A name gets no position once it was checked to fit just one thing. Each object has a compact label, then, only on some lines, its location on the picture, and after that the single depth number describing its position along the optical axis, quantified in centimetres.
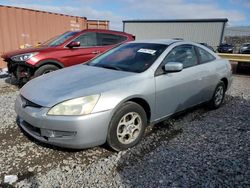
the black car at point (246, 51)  1100
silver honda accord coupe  218
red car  468
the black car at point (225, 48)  1979
